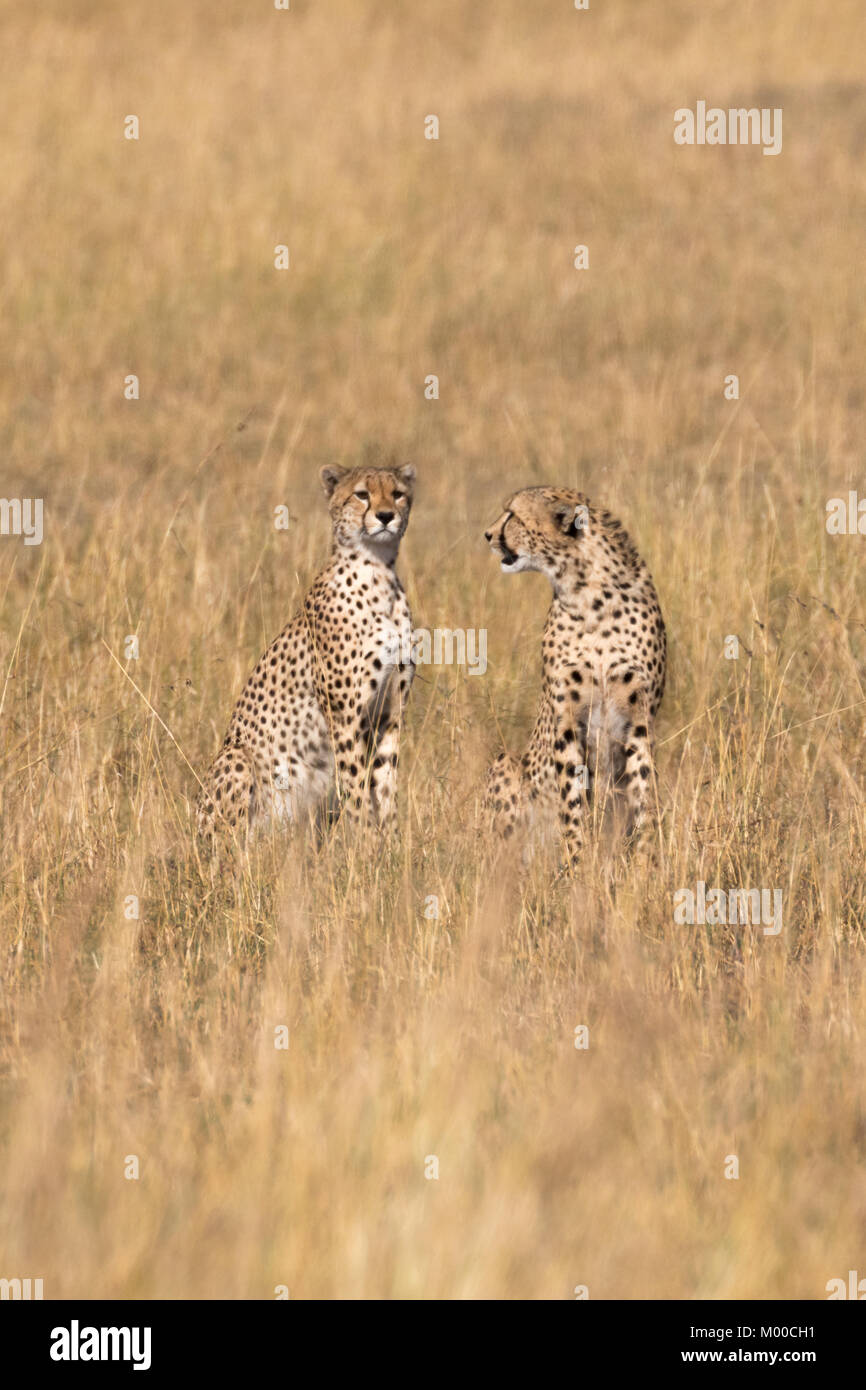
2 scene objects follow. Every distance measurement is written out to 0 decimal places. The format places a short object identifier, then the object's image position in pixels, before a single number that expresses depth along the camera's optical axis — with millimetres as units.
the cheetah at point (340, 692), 9883
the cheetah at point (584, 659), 9383
